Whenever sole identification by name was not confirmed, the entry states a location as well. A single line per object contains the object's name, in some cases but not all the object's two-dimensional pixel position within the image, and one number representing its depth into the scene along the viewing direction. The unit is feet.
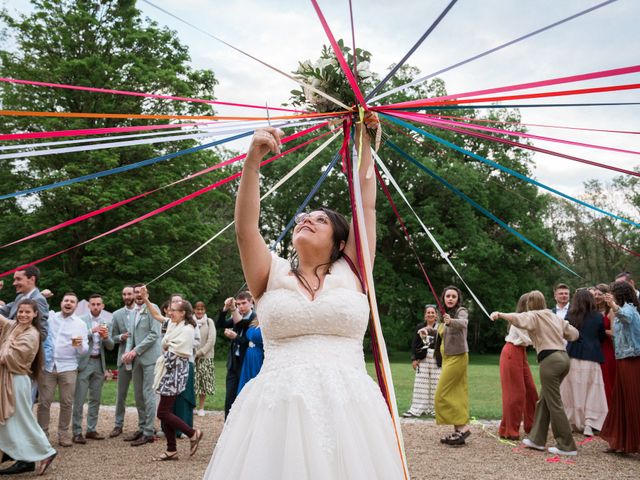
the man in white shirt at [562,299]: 30.71
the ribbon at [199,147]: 11.38
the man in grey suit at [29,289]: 23.36
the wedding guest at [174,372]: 23.50
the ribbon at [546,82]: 7.68
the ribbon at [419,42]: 8.37
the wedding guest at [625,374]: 23.95
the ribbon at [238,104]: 11.66
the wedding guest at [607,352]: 29.58
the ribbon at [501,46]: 7.38
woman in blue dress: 23.68
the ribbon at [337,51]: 8.88
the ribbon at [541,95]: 8.40
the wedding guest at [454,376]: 26.66
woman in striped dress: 35.14
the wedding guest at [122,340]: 28.48
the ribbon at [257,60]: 9.62
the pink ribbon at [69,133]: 9.64
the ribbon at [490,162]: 10.80
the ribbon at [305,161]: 10.54
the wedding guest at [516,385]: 27.81
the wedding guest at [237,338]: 25.18
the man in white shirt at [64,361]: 25.61
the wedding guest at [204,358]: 34.63
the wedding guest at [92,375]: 27.63
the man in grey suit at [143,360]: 27.32
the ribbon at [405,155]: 12.87
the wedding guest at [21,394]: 20.27
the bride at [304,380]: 7.57
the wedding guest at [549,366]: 24.14
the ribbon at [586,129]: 10.60
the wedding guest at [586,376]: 28.89
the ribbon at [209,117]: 10.10
